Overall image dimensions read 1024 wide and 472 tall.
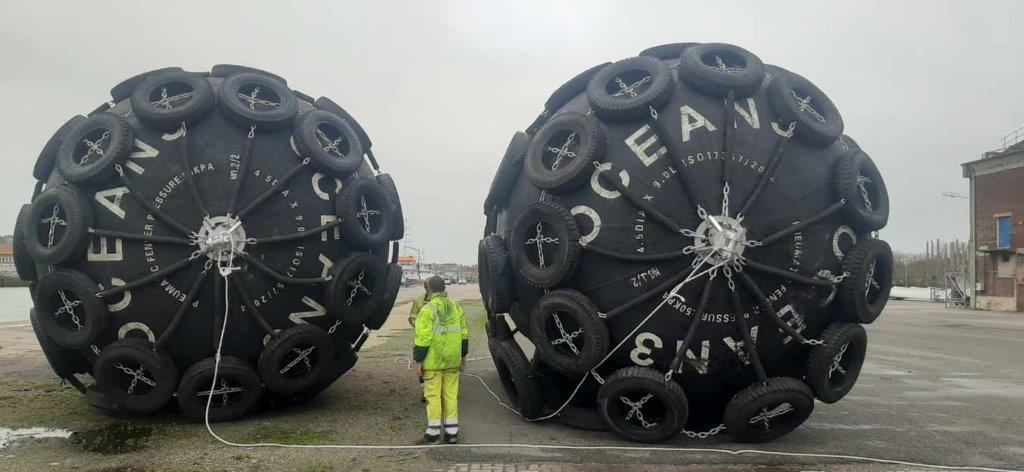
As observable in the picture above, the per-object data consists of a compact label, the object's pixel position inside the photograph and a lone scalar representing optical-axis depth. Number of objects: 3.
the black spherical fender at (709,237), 6.96
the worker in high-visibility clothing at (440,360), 7.60
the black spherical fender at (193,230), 7.60
